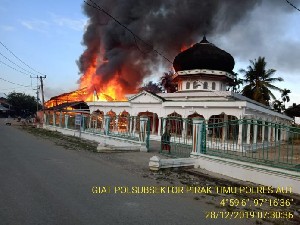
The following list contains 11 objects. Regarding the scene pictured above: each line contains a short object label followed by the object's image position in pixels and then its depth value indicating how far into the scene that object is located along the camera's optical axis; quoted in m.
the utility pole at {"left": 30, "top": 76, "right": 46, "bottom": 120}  46.94
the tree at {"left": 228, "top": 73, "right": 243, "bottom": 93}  45.82
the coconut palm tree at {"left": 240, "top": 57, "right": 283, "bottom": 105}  42.94
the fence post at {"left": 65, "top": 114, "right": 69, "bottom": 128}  31.68
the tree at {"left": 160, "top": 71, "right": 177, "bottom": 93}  53.19
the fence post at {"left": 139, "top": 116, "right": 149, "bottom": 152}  16.95
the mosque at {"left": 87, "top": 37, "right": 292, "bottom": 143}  22.23
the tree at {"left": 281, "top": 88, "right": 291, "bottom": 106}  63.61
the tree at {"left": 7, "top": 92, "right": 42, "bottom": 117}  90.00
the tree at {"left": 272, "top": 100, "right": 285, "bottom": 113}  59.81
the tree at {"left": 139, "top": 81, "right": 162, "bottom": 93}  56.66
